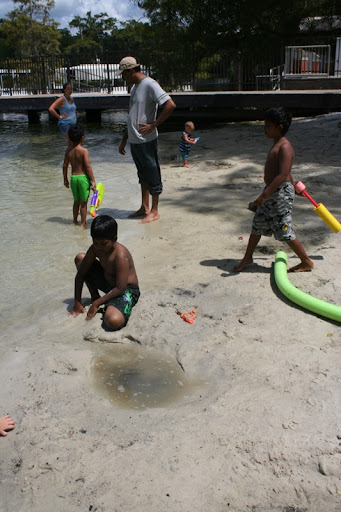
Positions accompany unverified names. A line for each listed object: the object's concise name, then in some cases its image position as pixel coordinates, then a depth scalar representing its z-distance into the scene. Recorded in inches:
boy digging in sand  154.1
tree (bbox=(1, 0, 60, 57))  1871.3
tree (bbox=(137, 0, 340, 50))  699.4
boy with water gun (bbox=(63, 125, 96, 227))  257.1
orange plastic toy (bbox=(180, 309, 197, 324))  159.2
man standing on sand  250.1
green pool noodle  146.4
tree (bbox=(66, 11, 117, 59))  3144.7
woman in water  388.2
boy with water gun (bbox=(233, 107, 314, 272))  172.1
